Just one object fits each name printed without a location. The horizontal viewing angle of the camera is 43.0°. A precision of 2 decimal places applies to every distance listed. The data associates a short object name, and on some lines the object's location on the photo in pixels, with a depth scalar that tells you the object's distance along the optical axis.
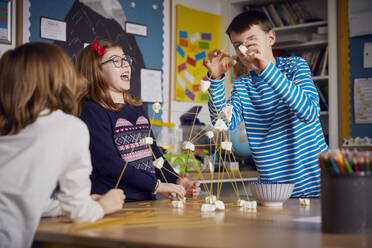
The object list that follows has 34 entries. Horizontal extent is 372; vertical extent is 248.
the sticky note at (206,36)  4.01
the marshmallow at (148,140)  1.56
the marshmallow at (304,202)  1.57
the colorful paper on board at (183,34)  3.80
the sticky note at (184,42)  3.80
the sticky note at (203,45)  3.99
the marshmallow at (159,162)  1.56
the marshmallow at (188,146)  1.56
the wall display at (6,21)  2.65
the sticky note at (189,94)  3.82
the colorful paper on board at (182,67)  3.78
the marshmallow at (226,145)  1.47
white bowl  1.54
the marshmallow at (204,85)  1.48
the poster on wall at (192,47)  3.79
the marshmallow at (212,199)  1.51
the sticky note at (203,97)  3.98
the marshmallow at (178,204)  1.58
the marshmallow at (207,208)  1.47
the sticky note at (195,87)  3.89
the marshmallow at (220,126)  1.43
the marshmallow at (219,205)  1.47
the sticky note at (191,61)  3.86
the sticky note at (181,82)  3.77
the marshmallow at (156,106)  1.58
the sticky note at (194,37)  3.90
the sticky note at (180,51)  3.78
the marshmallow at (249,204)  1.48
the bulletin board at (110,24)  2.86
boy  1.88
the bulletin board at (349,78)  3.60
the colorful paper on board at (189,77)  3.83
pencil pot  1.04
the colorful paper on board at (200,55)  3.95
